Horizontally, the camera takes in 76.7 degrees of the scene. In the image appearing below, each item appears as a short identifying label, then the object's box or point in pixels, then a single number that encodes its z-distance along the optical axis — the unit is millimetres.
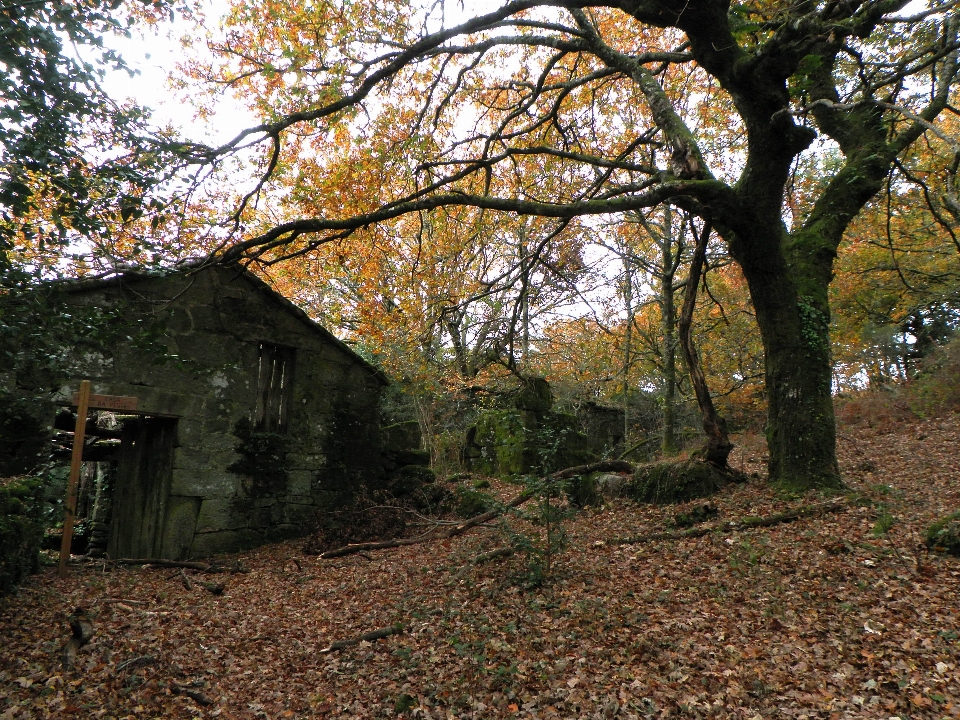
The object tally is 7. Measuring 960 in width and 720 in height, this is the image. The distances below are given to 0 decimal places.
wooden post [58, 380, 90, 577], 6891
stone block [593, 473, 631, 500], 8828
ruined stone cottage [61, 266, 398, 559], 8758
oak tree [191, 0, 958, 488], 6254
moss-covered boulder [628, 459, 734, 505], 7949
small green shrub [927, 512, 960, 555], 4969
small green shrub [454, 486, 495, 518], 9930
